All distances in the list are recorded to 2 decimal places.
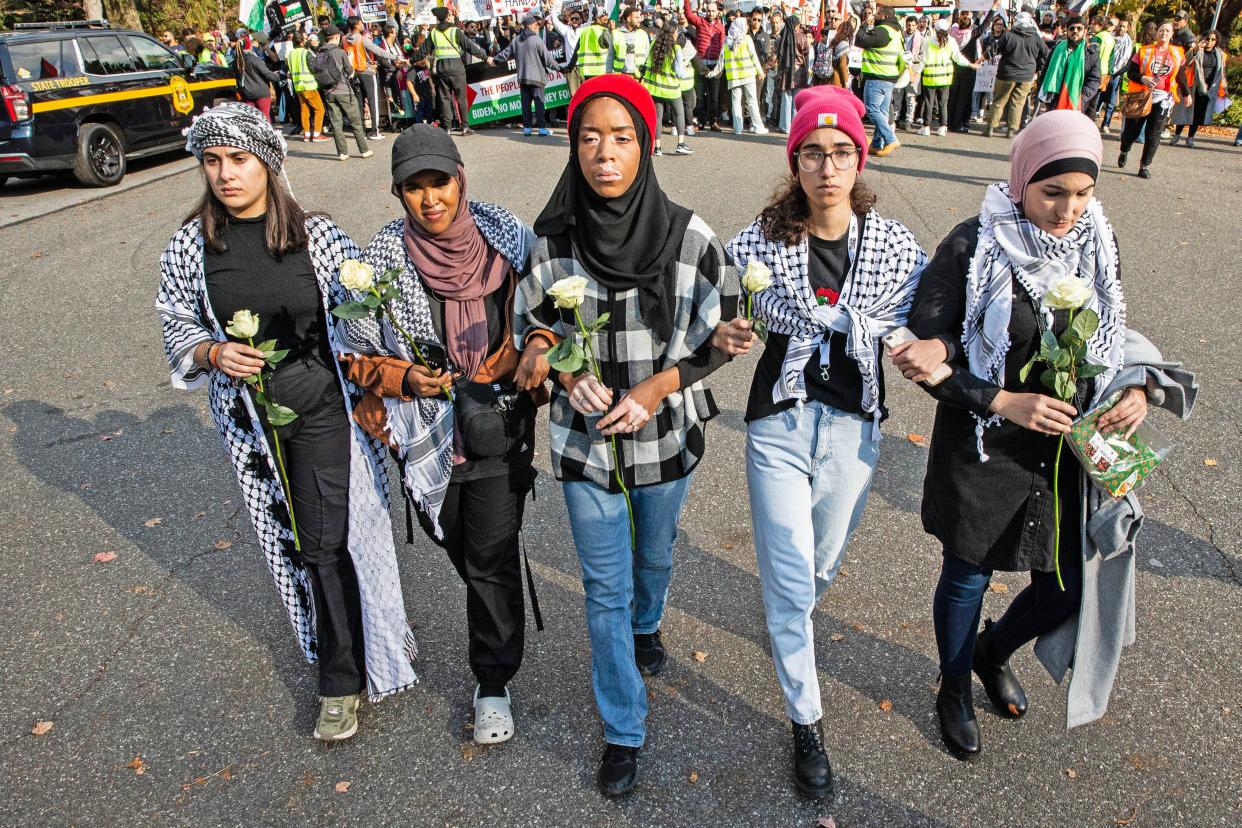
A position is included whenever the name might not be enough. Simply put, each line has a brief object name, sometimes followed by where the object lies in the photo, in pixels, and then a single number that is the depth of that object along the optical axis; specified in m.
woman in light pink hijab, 2.34
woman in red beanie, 2.37
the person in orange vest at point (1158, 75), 10.02
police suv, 10.36
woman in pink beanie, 2.53
